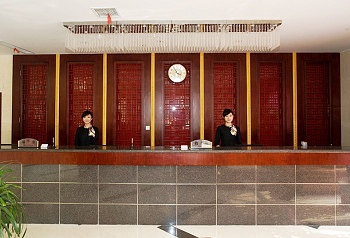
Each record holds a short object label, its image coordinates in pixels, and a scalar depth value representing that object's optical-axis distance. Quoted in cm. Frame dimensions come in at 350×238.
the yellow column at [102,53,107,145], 689
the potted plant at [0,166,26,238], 262
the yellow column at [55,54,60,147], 698
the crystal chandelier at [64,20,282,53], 491
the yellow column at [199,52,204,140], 681
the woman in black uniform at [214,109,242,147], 534
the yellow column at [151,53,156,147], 683
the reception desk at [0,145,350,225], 406
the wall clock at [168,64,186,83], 685
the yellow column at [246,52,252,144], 682
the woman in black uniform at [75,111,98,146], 555
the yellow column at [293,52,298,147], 685
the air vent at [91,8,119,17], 433
